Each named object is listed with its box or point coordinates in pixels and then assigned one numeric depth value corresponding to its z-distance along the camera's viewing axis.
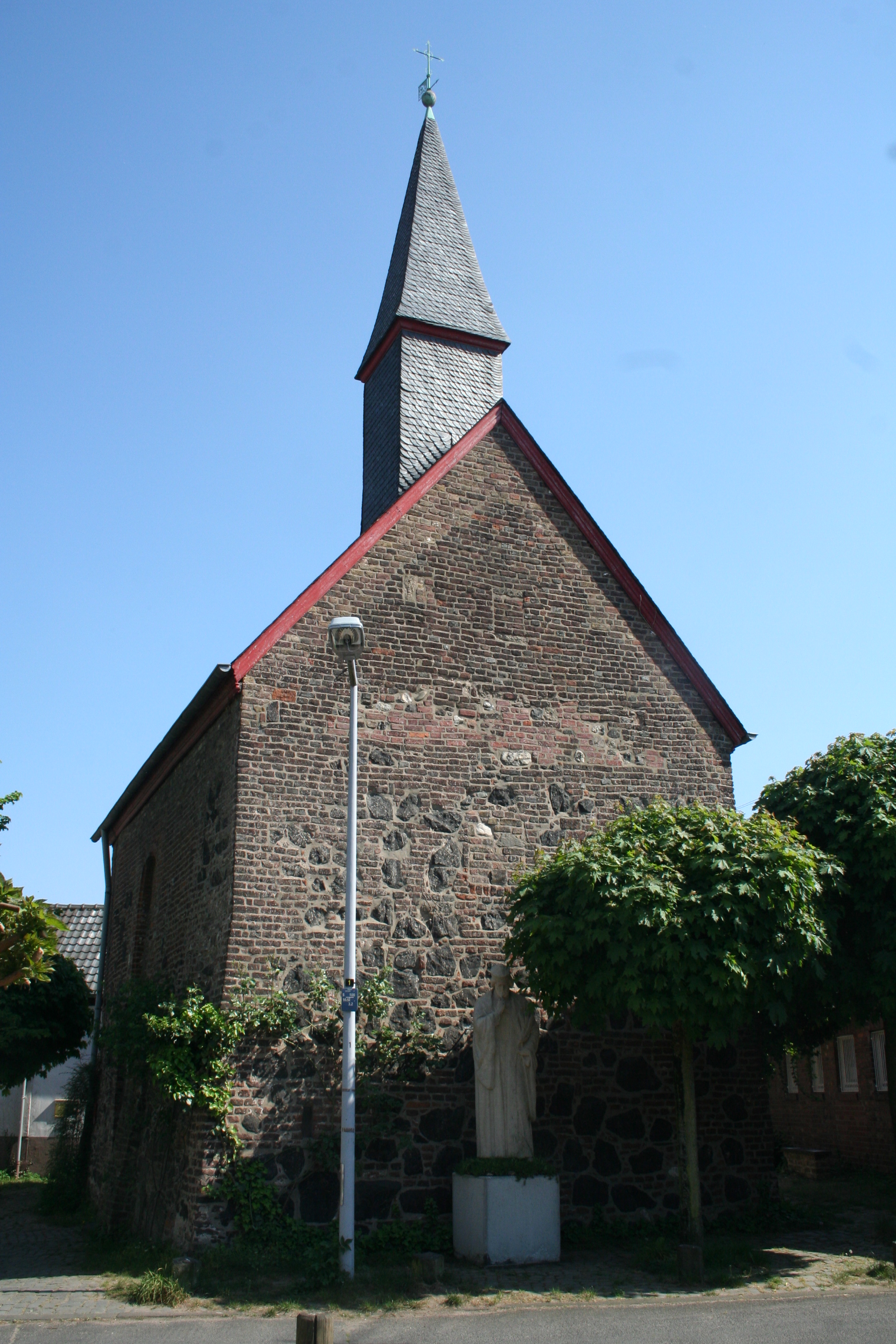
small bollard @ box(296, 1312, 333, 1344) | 5.93
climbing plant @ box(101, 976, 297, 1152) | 10.06
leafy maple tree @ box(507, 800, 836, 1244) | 9.45
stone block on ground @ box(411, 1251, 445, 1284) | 9.05
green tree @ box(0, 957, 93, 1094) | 16.88
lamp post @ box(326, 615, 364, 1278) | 9.11
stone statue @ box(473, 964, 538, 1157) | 10.30
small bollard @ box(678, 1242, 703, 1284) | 9.23
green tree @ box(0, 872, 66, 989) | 8.00
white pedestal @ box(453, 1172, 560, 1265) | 9.77
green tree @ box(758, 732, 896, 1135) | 10.56
